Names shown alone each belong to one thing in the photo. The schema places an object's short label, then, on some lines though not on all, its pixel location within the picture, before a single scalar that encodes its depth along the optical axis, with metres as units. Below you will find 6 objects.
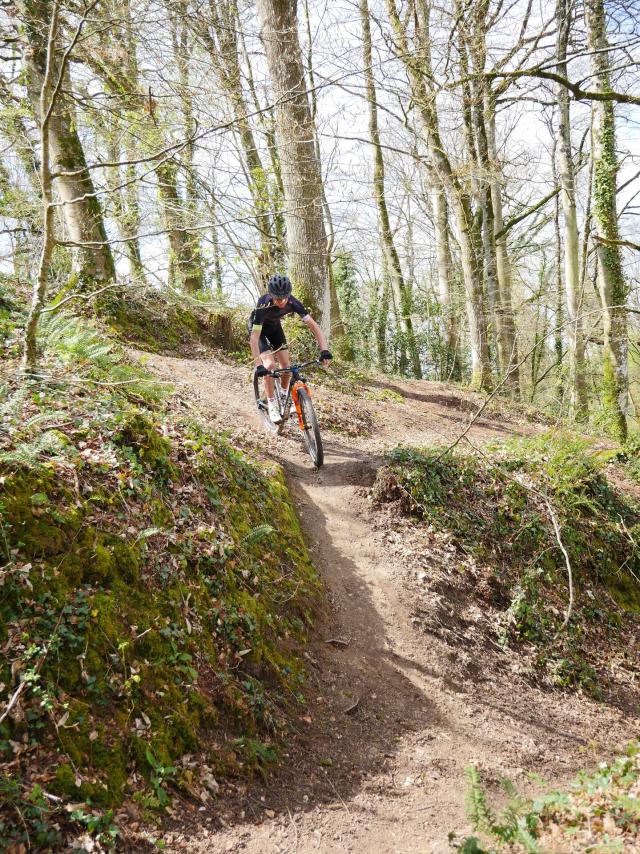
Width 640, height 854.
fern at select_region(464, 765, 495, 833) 2.74
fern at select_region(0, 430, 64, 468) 3.56
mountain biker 7.18
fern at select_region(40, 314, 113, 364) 5.80
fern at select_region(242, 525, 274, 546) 5.16
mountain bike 7.30
